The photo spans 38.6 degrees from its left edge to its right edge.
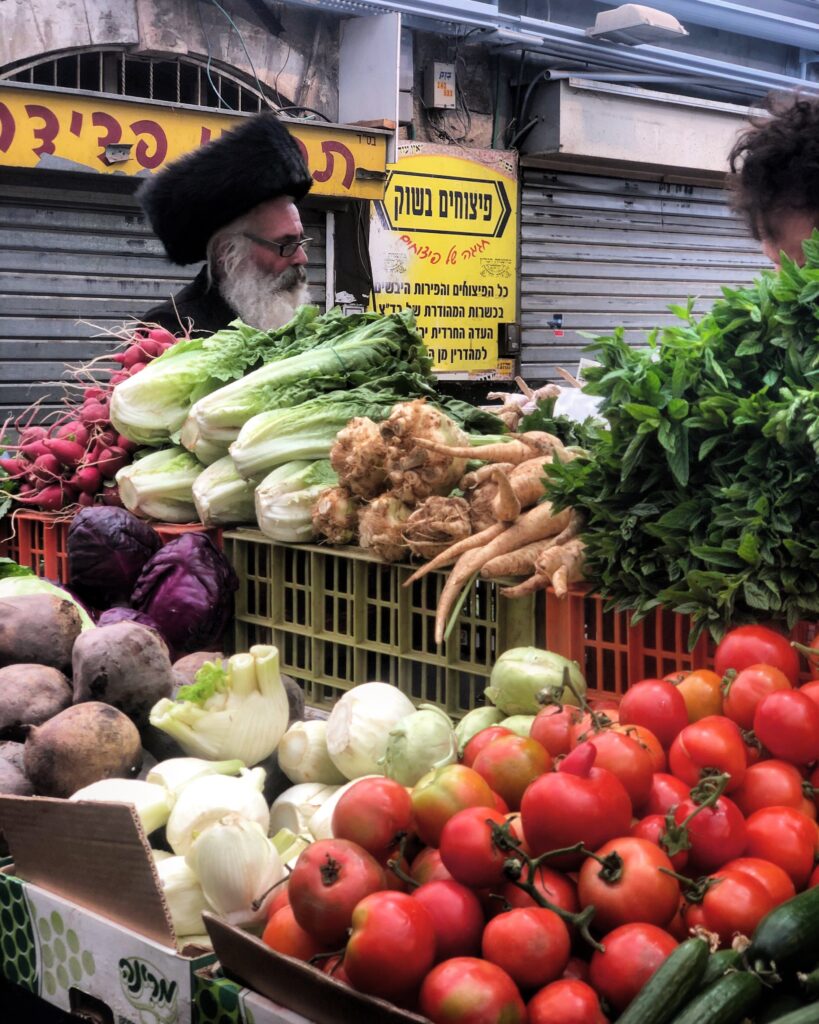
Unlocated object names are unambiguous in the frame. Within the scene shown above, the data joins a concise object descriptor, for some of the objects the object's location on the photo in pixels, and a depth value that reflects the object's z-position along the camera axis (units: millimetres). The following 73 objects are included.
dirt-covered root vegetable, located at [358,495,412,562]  3215
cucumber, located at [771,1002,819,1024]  1419
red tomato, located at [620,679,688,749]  2072
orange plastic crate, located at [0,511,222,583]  3980
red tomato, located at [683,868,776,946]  1625
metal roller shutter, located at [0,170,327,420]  7711
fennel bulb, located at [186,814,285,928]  2066
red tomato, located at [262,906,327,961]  1725
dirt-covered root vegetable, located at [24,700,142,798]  2504
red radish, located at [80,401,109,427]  4414
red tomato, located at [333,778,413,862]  1812
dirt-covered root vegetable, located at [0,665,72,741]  2713
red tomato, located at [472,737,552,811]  1951
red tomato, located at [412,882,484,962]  1660
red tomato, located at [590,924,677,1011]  1566
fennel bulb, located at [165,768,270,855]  2312
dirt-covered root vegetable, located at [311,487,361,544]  3406
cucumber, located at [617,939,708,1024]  1487
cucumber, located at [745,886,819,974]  1545
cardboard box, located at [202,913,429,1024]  1557
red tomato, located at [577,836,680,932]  1641
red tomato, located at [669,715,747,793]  1897
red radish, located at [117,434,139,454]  4344
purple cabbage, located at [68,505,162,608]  3773
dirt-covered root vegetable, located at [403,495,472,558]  3180
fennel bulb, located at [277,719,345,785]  2654
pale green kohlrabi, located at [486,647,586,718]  2660
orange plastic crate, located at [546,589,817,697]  2703
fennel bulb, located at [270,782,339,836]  2500
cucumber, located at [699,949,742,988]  1543
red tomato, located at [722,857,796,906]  1673
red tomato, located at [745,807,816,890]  1758
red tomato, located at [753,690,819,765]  1926
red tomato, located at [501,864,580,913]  1684
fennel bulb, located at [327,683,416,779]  2574
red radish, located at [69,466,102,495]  4344
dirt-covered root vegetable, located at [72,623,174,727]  2713
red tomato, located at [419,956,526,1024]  1521
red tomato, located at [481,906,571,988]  1584
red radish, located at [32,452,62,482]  4465
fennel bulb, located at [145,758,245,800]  2500
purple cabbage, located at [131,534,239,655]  3559
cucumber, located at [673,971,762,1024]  1469
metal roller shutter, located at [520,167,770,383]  10570
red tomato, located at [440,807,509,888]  1684
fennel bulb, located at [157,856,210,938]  2174
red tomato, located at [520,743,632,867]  1700
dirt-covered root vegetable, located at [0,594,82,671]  2967
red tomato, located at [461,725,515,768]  2148
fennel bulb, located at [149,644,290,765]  2664
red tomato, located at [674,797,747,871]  1744
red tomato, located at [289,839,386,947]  1676
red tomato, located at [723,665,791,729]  2053
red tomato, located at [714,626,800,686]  2221
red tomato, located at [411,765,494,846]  1836
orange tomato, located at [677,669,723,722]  2156
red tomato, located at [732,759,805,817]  1876
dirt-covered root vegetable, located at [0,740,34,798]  2537
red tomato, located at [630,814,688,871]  1729
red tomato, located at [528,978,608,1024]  1526
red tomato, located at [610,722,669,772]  1983
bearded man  6551
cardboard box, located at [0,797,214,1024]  1945
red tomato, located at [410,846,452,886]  1780
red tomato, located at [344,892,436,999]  1567
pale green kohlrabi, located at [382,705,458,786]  2379
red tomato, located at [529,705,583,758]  2033
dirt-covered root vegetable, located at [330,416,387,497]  3324
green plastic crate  3123
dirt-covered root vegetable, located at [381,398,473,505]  3258
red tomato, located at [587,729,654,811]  1847
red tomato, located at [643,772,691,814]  1874
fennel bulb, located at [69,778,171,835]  2367
